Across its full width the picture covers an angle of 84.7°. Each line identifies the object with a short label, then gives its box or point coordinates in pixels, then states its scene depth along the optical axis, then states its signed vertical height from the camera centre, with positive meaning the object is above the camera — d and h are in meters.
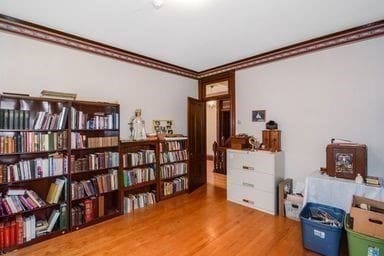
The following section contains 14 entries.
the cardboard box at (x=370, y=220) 2.02 -0.93
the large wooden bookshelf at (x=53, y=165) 2.43 -0.48
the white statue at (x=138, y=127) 3.80 +0.02
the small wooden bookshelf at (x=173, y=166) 4.05 -0.77
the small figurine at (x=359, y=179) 2.55 -0.65
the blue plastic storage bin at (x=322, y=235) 2.24 -1.20
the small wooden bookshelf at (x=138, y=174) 3.45 -0.80
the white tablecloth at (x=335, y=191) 2.44 -0.79
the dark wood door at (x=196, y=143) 4.69 -0.37
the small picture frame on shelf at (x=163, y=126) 4.26 +0.04
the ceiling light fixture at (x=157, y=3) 2.16 +1.30
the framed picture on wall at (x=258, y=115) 4.00 +0.22
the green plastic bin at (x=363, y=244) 1.95 -1.13
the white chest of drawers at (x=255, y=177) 3.42 -0.87
